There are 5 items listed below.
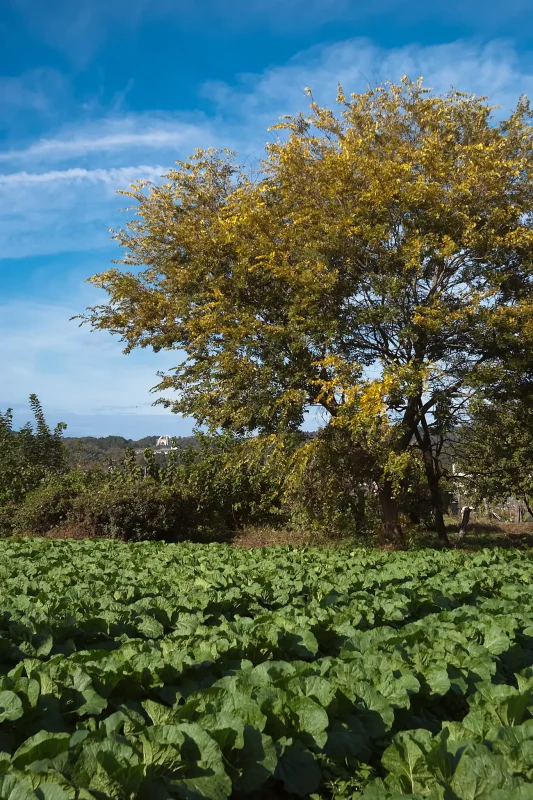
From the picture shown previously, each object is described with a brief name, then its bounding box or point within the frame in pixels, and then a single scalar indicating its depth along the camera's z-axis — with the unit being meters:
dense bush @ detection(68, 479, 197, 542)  14.19
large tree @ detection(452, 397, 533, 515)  11.80
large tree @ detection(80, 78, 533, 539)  10.90
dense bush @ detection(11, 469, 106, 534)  15.00
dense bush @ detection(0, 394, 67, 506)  17.38
